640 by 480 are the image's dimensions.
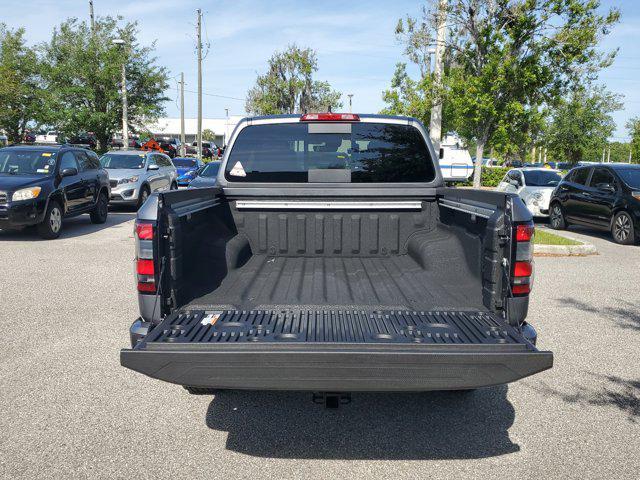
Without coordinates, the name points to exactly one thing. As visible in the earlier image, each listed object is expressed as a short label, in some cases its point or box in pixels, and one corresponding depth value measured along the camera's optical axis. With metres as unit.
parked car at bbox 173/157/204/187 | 23.52
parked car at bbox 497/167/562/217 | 16.19
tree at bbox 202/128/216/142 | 85.50
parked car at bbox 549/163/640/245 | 11.97
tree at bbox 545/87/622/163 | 42.84
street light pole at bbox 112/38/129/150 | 27.64
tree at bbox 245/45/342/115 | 38.72
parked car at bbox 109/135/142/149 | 35.81
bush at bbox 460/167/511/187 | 29.40
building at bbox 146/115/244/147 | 92.62
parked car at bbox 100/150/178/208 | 16.70
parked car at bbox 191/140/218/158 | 54.22
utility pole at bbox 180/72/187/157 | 40.02
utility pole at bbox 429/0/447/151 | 17.39
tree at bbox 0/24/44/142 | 29.34
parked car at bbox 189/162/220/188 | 14.45
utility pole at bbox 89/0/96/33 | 33.13
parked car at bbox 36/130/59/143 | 32.38
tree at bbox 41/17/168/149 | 30.59
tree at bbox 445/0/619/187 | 15.35
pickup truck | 2.72
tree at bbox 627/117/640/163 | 58.00
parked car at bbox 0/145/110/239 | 10.91
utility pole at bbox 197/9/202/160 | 35.78
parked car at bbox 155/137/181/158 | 45.19
